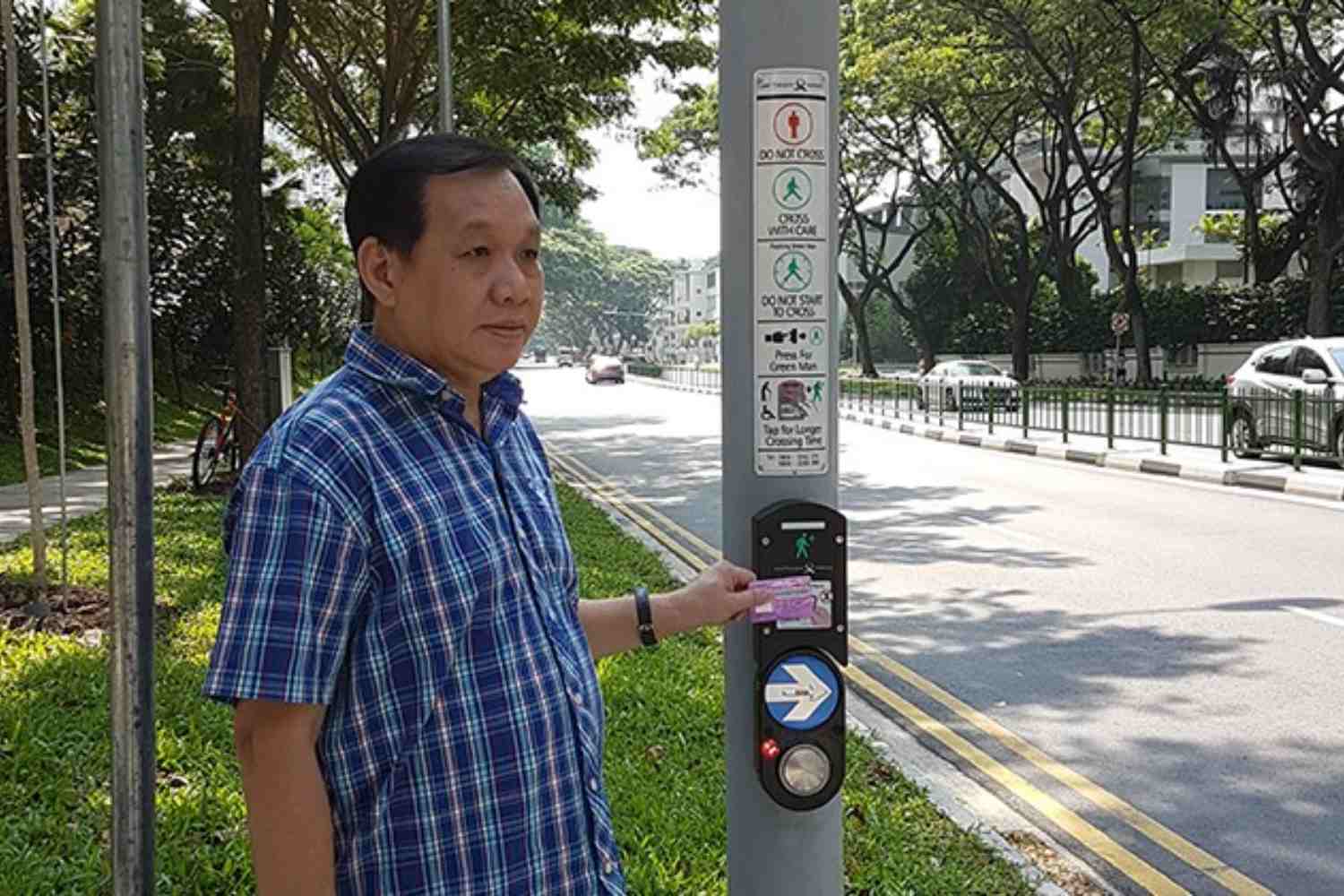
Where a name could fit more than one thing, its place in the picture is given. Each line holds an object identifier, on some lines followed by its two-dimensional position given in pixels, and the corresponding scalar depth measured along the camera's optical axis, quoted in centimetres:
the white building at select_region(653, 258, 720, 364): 11262
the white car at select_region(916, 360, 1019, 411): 2456
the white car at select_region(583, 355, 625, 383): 5900
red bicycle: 1330
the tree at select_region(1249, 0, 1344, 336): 2558
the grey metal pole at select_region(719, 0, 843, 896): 199
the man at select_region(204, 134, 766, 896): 149
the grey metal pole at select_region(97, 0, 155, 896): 244
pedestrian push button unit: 197
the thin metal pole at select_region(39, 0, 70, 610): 608
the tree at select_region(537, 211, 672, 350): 9975
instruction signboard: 199
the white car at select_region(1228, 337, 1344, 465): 1495
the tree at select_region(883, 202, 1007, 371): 4734
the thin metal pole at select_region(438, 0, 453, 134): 1293
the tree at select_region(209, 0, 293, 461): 1202
